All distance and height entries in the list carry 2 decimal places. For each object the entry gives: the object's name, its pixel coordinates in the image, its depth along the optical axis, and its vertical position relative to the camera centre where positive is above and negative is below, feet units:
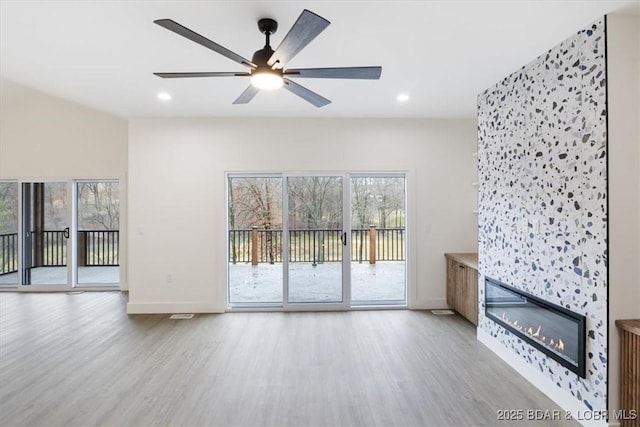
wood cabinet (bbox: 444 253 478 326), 12.87 -2.95
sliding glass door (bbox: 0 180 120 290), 19.13 -0.69
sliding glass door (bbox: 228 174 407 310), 15.65 -0.62
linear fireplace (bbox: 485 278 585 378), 7.51 -2.92
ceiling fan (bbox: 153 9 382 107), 5.64 +3.21
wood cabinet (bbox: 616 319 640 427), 6.40 -3.07
